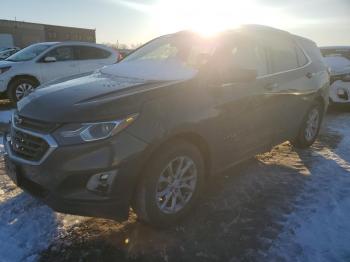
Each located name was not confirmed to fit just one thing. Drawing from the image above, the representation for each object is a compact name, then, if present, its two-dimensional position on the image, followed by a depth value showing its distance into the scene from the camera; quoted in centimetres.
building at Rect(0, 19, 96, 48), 5334
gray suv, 267
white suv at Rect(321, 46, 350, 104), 833
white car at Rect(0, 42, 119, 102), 897
